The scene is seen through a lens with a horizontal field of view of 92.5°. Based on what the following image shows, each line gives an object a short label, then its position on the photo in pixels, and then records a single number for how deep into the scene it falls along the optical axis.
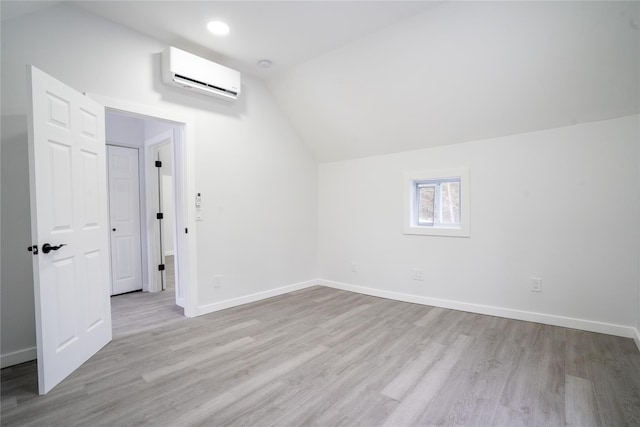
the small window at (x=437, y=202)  3.47
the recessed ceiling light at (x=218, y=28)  2.70
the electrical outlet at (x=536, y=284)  3.05
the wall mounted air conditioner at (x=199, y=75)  2.93
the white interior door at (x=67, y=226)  1.92
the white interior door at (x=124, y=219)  4.25
